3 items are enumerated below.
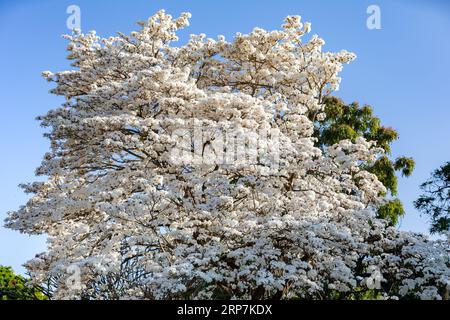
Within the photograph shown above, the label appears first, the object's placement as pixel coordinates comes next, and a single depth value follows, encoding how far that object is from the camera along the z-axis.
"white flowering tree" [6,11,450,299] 9.88
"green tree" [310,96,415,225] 19.22
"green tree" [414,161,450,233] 16.47
